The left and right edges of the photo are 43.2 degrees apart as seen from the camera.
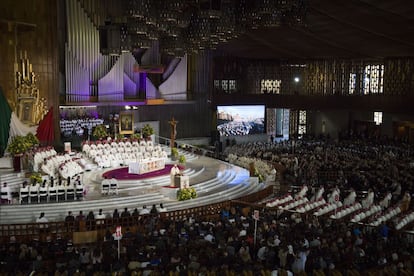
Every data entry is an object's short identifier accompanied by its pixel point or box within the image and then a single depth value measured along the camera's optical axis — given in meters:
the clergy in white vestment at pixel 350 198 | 20.34
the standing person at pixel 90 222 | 16.05
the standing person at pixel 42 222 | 15.62
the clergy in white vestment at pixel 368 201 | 19.91
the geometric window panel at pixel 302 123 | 44.14
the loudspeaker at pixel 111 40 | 22.55
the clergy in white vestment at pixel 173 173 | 21.12
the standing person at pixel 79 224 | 15.90
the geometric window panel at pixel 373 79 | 37.50
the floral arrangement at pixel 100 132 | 27.25
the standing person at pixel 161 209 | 17.45
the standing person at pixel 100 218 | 16.20
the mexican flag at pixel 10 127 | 24.78
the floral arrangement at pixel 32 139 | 23.20
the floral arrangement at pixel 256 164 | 24.87
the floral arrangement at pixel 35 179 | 18.92
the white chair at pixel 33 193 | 18.20
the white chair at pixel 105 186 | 19.53
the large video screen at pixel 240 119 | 39.19
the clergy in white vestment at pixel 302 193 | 20.05
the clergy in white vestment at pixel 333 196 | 19.38
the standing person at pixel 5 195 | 18.08
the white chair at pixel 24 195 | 18.12
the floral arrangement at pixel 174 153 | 27.95
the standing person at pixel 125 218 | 16.41
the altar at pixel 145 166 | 23.11
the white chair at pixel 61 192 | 18.56
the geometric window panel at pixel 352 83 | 39.28
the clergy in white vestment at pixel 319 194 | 20.47
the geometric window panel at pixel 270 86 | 41.88
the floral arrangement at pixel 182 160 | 26.36
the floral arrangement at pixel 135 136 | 27.49
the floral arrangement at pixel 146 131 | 28.81
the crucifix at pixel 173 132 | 28.38
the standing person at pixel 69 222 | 15.88
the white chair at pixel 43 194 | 18.31
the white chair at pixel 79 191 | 18.89
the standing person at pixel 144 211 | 17.17
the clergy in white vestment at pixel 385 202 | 19.88
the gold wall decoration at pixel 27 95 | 25.86
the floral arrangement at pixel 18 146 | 21.75
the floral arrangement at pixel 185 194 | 19.72
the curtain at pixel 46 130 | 26.73
